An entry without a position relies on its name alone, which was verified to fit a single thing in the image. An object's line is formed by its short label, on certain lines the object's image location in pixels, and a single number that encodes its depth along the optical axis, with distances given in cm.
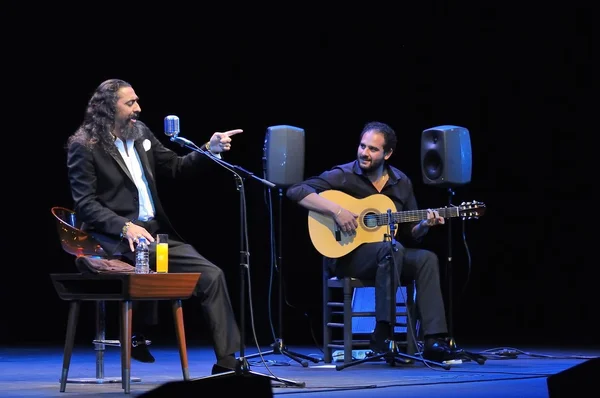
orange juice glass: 775
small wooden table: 733
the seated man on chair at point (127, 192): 797
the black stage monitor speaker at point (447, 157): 1032
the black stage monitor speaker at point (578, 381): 458
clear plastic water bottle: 762
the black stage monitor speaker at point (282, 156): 999
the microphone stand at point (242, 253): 732
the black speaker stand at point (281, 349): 971
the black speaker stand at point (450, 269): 1002
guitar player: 954
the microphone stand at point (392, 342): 915
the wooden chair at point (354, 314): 971
